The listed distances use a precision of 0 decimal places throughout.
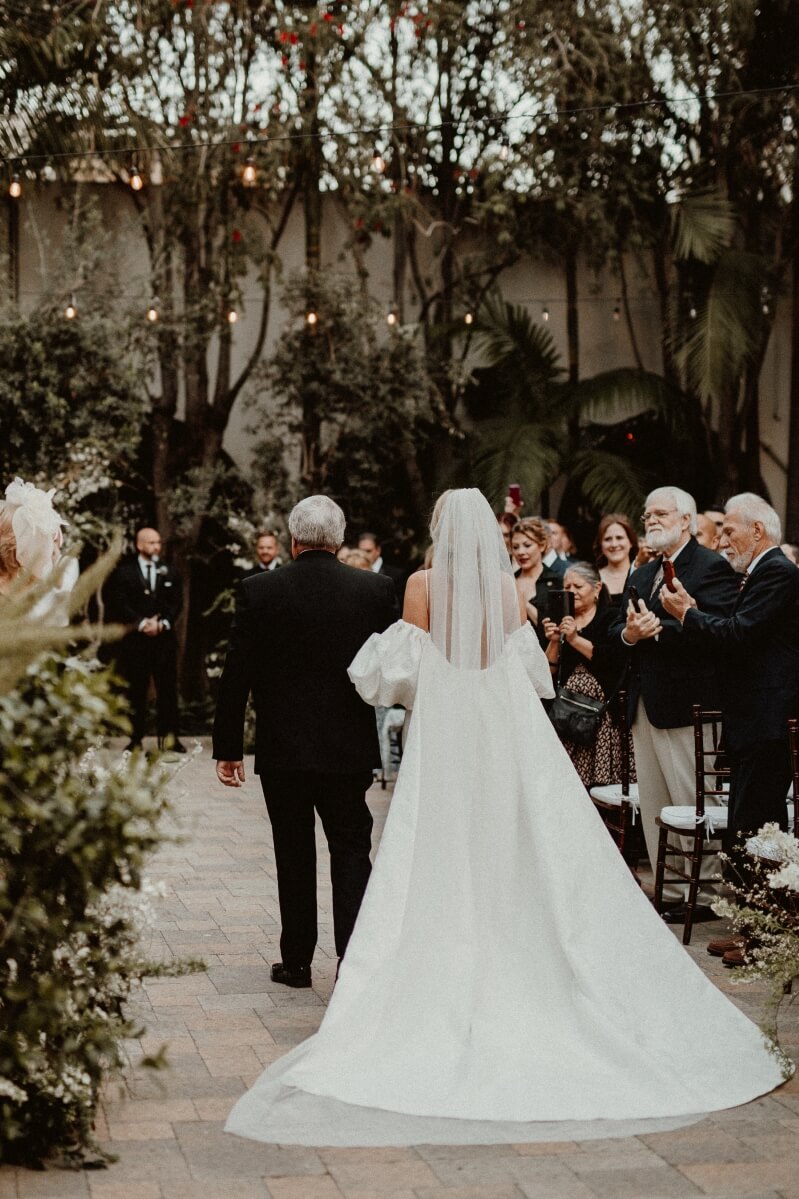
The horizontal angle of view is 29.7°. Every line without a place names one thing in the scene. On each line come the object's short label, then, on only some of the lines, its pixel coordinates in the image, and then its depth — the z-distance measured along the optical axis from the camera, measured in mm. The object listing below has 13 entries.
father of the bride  5562
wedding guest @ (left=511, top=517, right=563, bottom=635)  9133
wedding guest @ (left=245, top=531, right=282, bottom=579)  13258
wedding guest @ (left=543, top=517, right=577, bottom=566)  11109
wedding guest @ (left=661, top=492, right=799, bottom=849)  6090
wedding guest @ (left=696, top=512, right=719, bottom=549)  9617
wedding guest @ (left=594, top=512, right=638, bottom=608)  9023
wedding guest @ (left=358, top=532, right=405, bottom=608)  12547
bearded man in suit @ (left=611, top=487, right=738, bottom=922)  6785
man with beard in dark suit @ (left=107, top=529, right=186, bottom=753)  12898
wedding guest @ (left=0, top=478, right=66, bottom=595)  5629
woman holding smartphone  7719
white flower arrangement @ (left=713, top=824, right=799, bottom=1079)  4262
